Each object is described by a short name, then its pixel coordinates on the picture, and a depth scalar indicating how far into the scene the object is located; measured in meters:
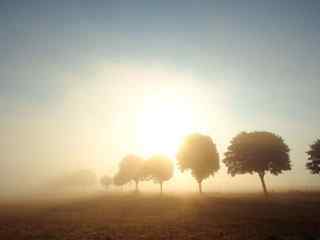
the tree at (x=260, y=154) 62.22
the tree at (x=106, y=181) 170.88
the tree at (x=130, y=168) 114.82
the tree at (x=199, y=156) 73.44
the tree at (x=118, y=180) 120.75
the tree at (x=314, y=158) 64.12
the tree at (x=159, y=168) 94.44
